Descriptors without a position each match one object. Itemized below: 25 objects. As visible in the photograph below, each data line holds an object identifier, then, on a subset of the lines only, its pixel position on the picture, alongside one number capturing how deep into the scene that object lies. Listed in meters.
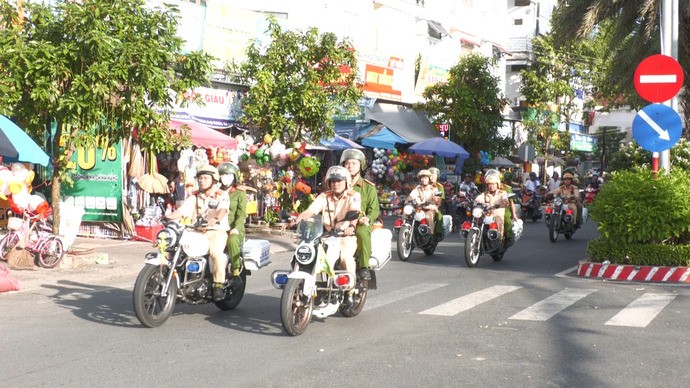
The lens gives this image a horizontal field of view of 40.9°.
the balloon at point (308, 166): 21.88
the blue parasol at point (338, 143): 26.81
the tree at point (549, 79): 45.75
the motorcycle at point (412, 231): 17.08
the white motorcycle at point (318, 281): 8.58
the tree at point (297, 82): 22.86
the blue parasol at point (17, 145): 13.10
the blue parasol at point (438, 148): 30.09
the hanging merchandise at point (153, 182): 18.62
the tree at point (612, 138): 46.16
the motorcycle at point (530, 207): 30.09
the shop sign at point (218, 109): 24.02
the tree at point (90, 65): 13.55
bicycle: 14.27
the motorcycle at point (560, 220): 21.43
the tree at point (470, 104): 33.91
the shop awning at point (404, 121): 31.83
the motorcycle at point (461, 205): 26.70
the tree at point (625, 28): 22.70
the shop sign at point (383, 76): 31.27
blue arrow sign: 13.10
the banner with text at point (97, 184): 18.89
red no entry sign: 13.07
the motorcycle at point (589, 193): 29.83
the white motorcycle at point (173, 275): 8.70
